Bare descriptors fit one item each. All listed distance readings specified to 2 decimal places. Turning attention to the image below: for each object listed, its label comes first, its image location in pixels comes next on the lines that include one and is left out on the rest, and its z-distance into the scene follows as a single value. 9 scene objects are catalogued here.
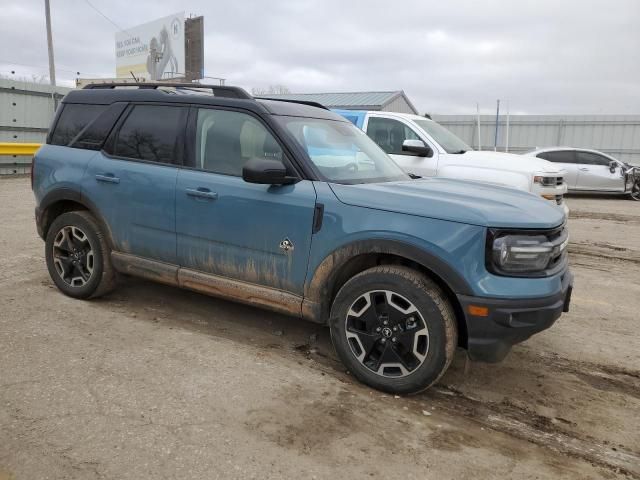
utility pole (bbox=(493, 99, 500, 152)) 23.78
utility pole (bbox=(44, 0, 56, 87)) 24.94
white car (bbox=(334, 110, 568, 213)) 7.32
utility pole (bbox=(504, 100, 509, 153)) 22.58
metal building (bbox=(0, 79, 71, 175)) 15.11
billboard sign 37.09
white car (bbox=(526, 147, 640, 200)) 15.09
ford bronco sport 3.07
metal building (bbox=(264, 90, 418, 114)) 23.89
